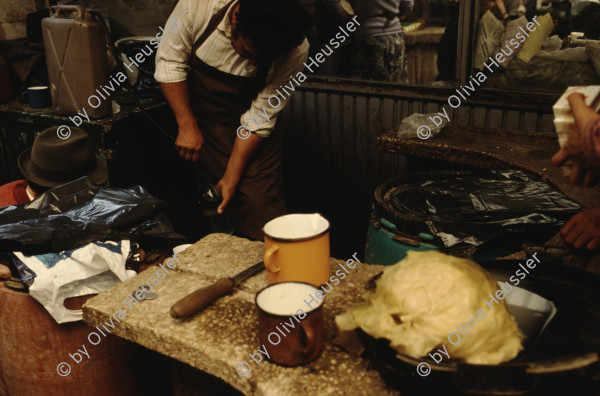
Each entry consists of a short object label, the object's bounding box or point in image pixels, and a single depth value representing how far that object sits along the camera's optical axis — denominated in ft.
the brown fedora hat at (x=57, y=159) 8.82
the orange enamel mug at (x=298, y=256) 4.89
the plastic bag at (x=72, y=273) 6.44
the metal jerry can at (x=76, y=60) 11.12
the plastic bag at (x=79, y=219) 6.57
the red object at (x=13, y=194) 8.42
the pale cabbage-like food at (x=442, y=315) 3.62
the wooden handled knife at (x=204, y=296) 4.87
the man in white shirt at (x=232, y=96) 9.49
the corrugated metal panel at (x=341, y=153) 13.74
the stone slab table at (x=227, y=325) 4.17
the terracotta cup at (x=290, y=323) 4.08
